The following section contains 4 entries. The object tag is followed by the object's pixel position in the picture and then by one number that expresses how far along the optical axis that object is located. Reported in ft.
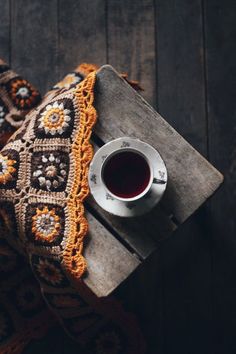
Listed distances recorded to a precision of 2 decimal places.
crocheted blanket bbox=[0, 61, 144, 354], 3.12
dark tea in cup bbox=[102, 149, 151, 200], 2.91
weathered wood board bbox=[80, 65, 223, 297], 3.07
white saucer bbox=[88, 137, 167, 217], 2.90
